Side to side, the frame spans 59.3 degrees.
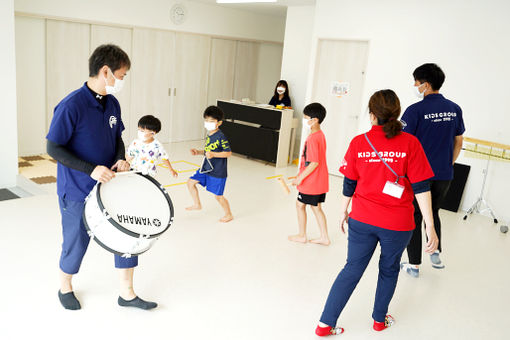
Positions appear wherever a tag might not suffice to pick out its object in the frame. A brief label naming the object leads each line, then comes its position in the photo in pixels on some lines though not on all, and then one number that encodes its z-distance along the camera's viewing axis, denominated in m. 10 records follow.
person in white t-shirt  4.11
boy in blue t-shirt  4.40
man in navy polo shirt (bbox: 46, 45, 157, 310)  2.47
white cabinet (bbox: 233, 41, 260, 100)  10.02
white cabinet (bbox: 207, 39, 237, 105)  9.45
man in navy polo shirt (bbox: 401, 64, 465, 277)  3.51
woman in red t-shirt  2.45
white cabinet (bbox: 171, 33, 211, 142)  8.79
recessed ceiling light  7.45
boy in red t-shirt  3.91
